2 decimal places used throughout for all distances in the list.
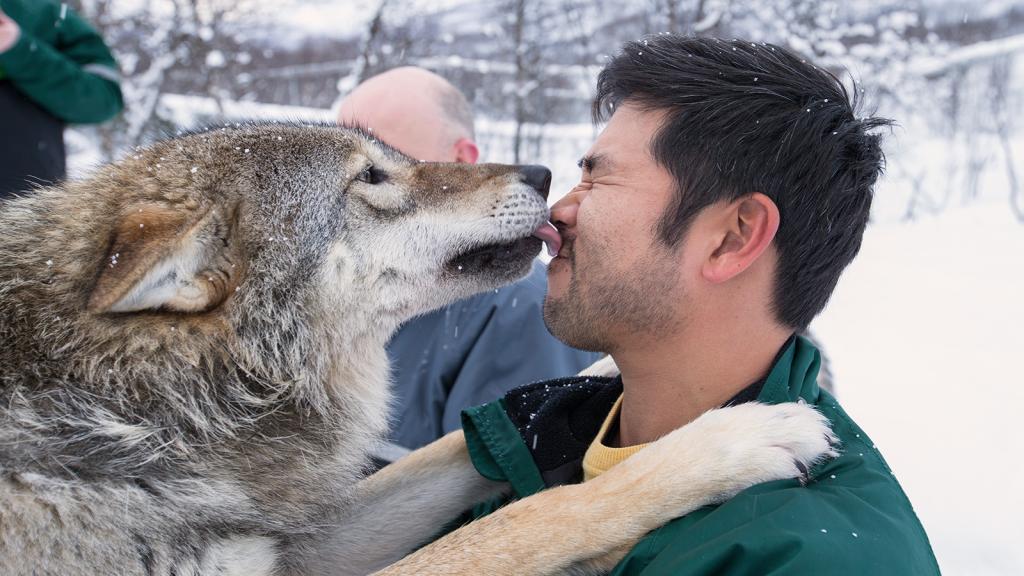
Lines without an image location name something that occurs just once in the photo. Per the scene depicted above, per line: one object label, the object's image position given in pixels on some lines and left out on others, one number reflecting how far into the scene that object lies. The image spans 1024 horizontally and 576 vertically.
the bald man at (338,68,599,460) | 0.88
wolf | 0.54
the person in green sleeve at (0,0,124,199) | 1.14
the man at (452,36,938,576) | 0.56
